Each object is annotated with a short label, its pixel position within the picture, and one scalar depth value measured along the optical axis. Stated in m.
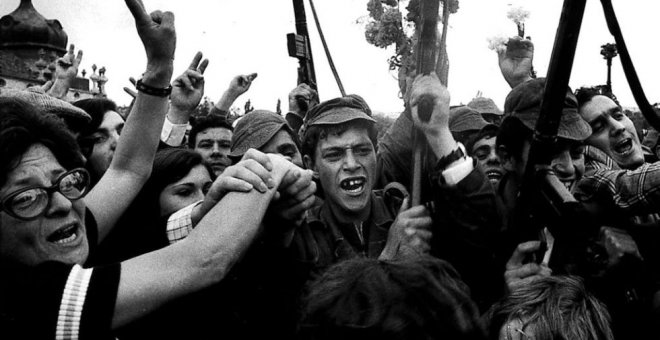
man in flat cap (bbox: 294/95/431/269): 2.60
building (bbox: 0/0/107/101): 32.54
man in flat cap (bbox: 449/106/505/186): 3.57
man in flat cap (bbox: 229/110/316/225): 3.56
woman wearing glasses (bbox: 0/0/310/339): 1.21
